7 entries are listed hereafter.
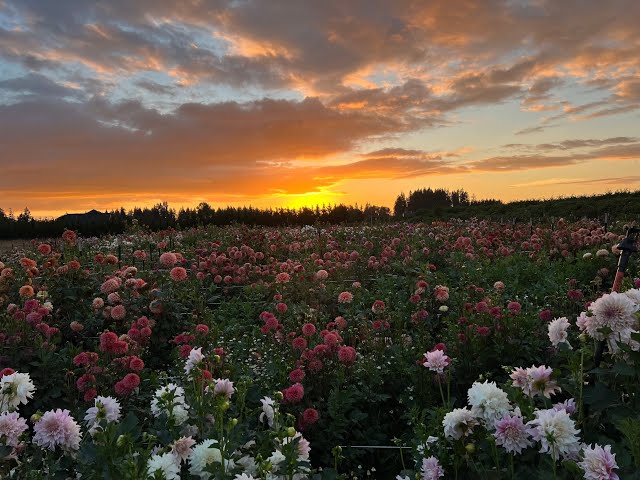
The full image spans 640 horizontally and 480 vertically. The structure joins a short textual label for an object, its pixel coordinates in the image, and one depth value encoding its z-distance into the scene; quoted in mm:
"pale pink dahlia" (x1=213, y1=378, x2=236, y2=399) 2318
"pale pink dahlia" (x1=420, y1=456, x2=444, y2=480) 2148
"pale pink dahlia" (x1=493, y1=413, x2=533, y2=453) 2031
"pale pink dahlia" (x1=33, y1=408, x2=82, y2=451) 2279
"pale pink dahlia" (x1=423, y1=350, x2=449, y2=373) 2617
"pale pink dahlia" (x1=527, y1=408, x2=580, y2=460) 1894
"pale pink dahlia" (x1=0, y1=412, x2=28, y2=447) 2309
